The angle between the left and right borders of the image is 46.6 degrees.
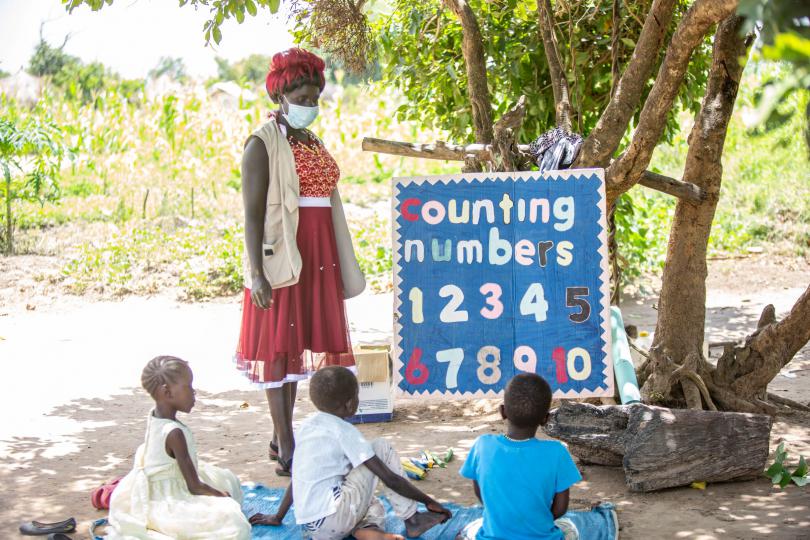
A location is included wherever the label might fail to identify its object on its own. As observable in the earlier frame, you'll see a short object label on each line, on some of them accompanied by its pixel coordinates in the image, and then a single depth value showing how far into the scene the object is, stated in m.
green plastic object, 4.41
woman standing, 4.19
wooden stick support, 4.51
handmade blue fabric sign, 3.80
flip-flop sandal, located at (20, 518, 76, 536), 3.63
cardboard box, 5.27
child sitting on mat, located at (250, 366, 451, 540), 3.35
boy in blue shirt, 3.12
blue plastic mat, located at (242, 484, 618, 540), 3.57
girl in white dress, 3.38
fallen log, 3.98
